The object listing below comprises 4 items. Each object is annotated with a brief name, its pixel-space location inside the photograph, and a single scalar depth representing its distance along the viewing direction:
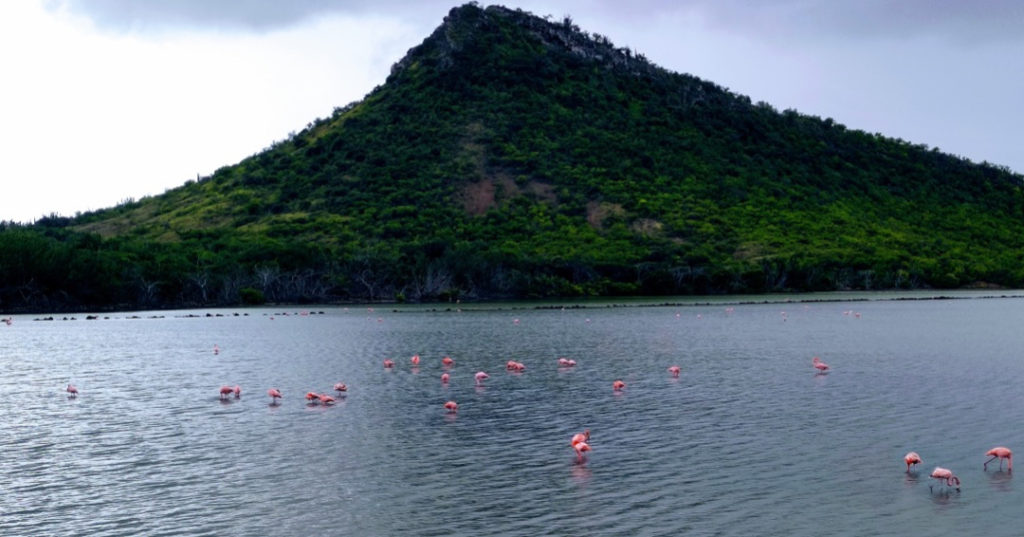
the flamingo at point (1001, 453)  23.38
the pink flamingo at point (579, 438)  26.16
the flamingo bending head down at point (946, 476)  21.92
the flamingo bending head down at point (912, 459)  23.45
